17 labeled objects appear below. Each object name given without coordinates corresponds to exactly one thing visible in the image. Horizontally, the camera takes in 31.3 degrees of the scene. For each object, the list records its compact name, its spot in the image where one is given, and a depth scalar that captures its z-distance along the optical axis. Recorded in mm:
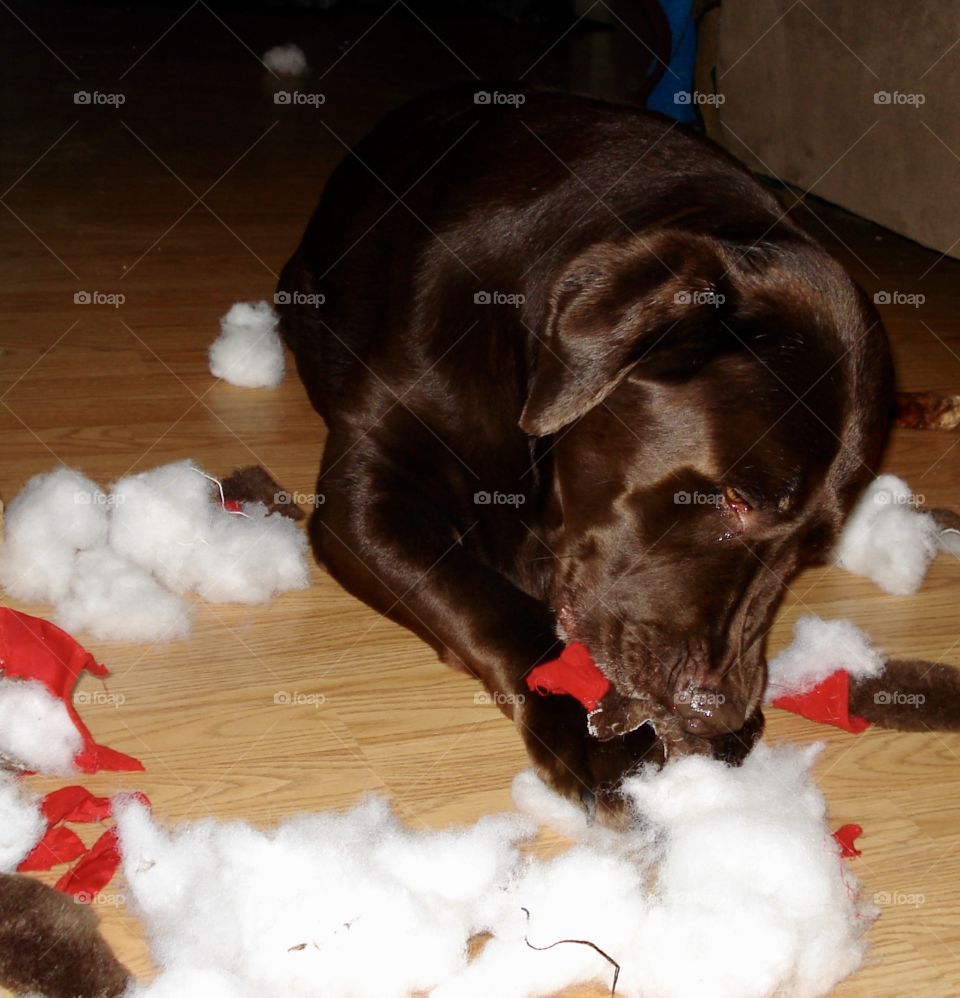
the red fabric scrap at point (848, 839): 873
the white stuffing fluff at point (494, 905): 771
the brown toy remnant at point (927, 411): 1385
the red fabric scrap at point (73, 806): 835
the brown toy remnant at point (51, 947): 738
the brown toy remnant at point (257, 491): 1123
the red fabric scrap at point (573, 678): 919
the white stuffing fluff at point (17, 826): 799
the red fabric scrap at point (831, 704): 975
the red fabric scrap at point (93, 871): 798
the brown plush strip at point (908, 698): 982
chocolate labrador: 885
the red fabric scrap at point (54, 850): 809
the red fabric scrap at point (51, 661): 874
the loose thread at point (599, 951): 787
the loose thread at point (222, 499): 1088
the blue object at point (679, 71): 2177
